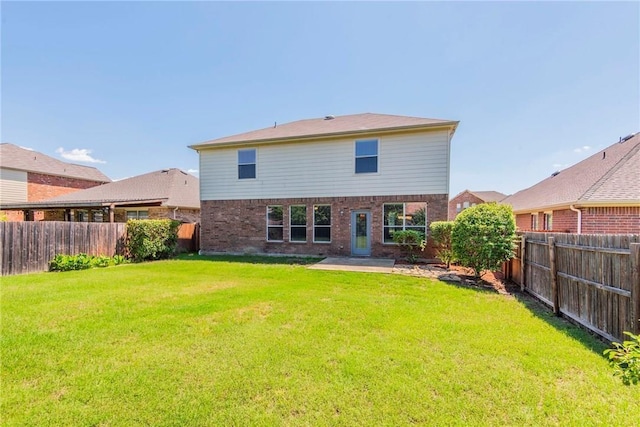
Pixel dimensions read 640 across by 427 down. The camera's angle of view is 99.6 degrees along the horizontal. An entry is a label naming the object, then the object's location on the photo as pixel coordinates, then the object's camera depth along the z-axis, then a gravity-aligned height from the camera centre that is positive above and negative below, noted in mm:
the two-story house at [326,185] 11445 +1362
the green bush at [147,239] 12219 -1140
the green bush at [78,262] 9922 -1844
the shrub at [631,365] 2496 -1458
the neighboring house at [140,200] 15727 +875
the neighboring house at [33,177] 19911 +3076
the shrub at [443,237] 10070 -877
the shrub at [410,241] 11102 -1142
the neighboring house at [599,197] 9078 +637
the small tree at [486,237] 7641 -655
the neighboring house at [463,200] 44312 +2333
